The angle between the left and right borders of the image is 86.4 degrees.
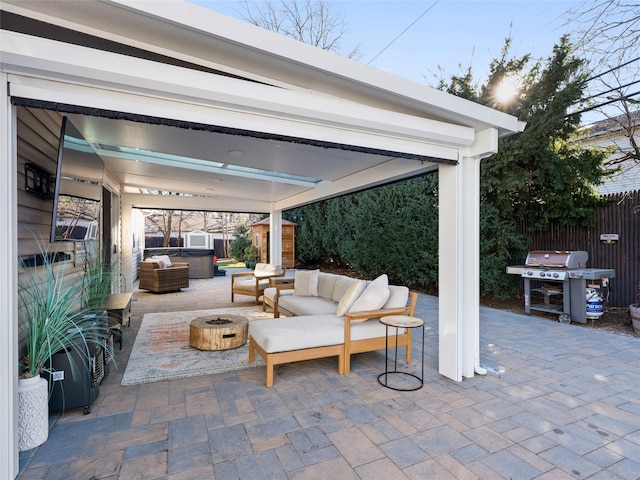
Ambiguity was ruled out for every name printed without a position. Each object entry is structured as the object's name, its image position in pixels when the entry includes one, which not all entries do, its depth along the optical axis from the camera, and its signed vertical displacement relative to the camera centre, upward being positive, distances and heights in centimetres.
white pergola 194 +102
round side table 324 -132
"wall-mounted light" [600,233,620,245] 613 +3
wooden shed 1478 -1
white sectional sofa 337 -94
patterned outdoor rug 361 -140
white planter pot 222 -113
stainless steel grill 546 -59
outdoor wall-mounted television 302 +54
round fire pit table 424 -118
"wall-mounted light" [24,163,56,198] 268 +51
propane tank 547 -103
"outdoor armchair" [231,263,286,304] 745 -94
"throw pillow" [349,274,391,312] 381 -66
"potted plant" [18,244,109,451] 225 -72
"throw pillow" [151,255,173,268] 951 -54
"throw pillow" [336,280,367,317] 392 -66
